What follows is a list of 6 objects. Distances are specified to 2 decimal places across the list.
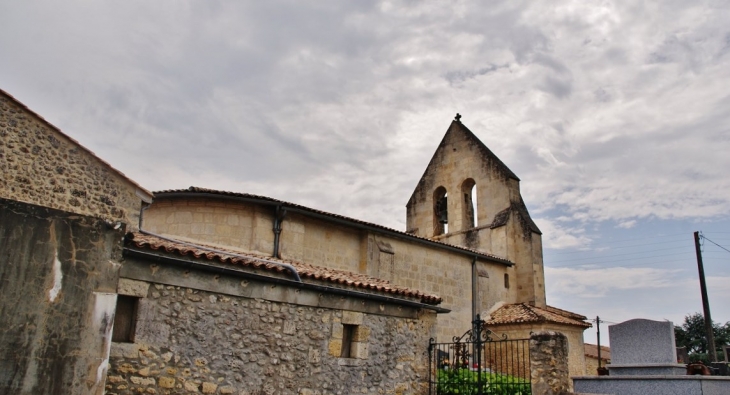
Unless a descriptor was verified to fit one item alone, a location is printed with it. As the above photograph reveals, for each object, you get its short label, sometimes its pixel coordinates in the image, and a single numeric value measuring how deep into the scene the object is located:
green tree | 41.94
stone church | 6.54
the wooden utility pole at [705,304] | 21.25
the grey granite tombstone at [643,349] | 11.67
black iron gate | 11.30
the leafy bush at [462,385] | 11.31
